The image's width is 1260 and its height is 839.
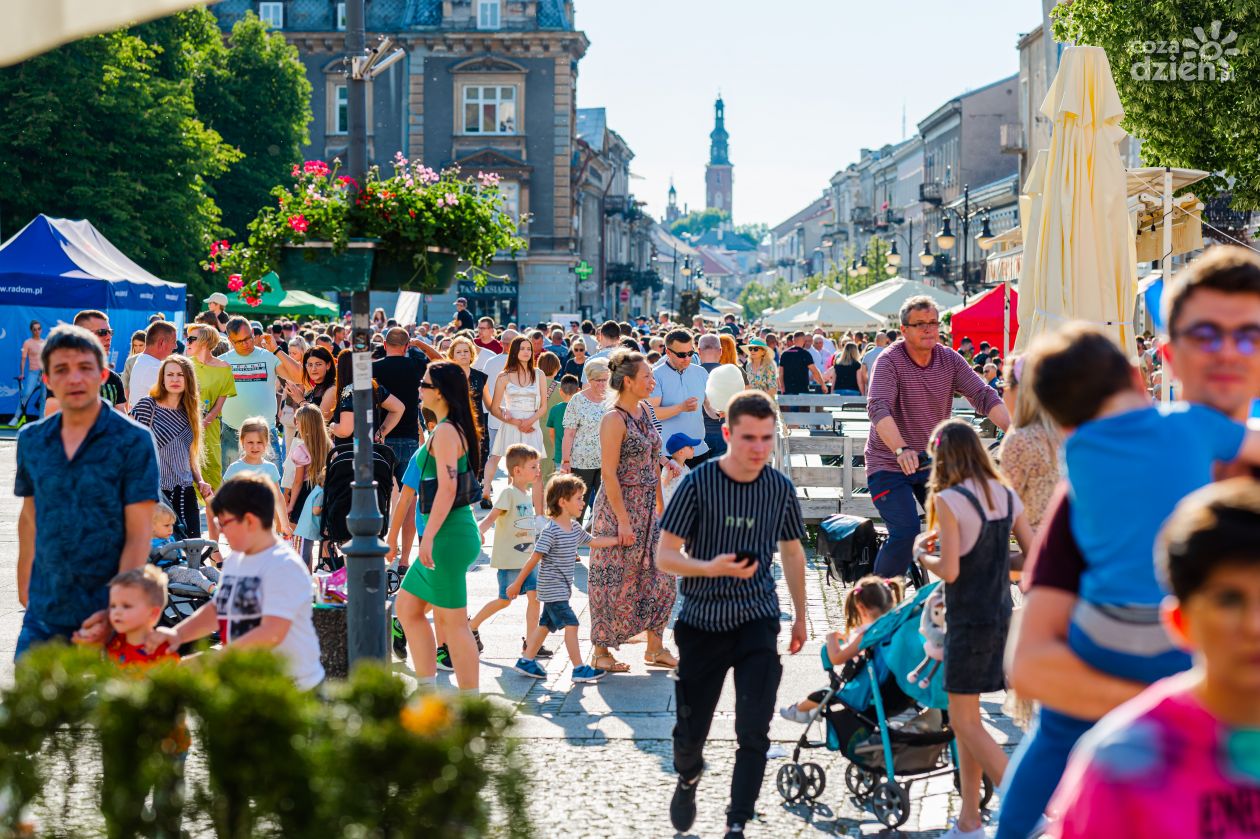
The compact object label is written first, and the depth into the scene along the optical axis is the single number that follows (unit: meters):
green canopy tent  38.03
